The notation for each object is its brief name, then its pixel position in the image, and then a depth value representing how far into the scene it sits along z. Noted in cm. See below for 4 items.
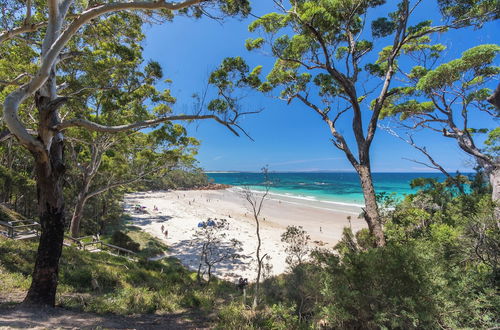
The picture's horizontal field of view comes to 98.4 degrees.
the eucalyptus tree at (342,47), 539
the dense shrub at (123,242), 1398
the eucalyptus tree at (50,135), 342
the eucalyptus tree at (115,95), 697
